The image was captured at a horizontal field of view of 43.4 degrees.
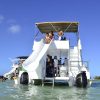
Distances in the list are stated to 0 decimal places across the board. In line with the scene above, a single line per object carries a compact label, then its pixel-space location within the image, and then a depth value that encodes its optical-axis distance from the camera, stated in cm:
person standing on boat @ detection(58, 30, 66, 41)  919
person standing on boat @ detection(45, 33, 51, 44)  912
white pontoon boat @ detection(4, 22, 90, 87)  862
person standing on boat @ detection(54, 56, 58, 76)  898
